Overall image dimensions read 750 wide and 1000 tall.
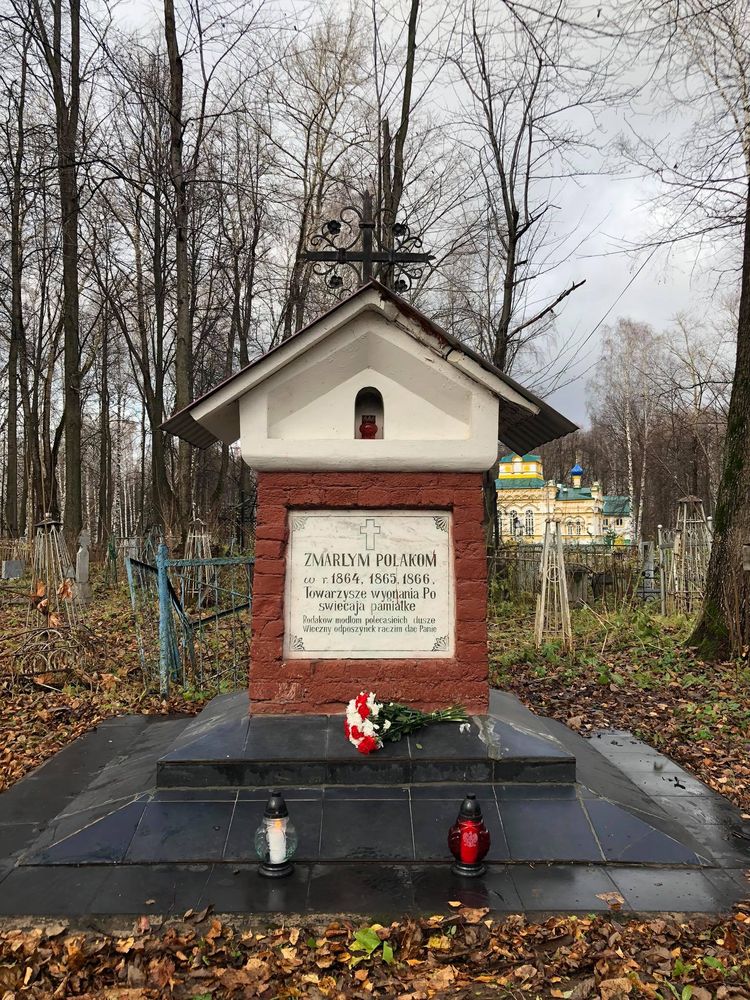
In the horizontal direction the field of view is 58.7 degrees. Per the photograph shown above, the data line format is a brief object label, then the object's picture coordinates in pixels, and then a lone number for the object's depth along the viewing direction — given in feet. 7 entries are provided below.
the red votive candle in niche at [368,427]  17.47
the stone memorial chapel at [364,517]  16.35
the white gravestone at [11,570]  44.65
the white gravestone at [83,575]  40.24
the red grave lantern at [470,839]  11.89
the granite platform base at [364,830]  11.57
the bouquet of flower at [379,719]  14.83
